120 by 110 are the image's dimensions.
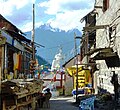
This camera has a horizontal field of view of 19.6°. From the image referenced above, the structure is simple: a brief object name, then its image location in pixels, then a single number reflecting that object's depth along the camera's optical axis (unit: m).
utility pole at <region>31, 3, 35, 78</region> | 26.88
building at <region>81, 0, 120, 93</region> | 18.75
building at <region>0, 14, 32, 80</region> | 19.54
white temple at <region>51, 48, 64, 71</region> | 62.16
